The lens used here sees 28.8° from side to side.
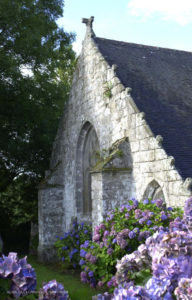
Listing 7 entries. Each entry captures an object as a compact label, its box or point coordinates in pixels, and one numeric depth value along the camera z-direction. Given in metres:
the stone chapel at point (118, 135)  8.48
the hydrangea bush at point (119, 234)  6.48
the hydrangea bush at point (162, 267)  2.21
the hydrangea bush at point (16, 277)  2.43
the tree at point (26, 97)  13.34
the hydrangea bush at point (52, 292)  2.36
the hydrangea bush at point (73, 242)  10.90
